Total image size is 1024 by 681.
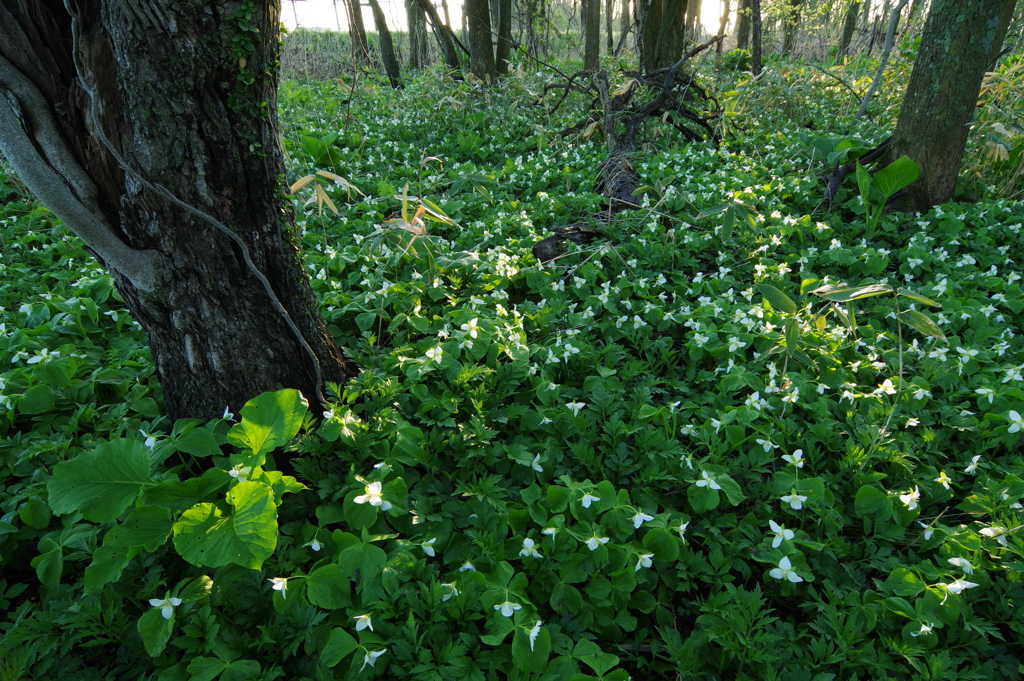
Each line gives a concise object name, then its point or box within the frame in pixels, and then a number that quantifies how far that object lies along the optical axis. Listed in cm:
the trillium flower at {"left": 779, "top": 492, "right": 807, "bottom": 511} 180
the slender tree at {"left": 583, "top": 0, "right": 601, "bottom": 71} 950
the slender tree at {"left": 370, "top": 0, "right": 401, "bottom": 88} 1009
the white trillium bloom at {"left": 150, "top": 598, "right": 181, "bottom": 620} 137
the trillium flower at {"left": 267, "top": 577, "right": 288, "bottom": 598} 143
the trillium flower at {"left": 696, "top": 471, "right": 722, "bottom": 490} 182
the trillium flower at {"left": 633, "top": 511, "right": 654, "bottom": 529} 172
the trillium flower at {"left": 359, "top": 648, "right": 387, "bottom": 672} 137
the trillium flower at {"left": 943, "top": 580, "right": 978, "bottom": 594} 155
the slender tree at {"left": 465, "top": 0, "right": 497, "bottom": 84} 848
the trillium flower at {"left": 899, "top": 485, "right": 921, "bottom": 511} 182
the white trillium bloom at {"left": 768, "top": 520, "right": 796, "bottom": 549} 170
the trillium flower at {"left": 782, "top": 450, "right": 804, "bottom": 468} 193
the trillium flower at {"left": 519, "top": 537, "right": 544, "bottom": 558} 165
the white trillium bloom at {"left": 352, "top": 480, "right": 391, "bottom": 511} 160
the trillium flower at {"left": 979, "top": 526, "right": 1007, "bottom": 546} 171
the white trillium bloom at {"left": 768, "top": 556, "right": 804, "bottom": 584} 162
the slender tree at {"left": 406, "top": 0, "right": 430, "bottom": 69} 788
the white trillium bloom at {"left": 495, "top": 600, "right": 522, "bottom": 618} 147
